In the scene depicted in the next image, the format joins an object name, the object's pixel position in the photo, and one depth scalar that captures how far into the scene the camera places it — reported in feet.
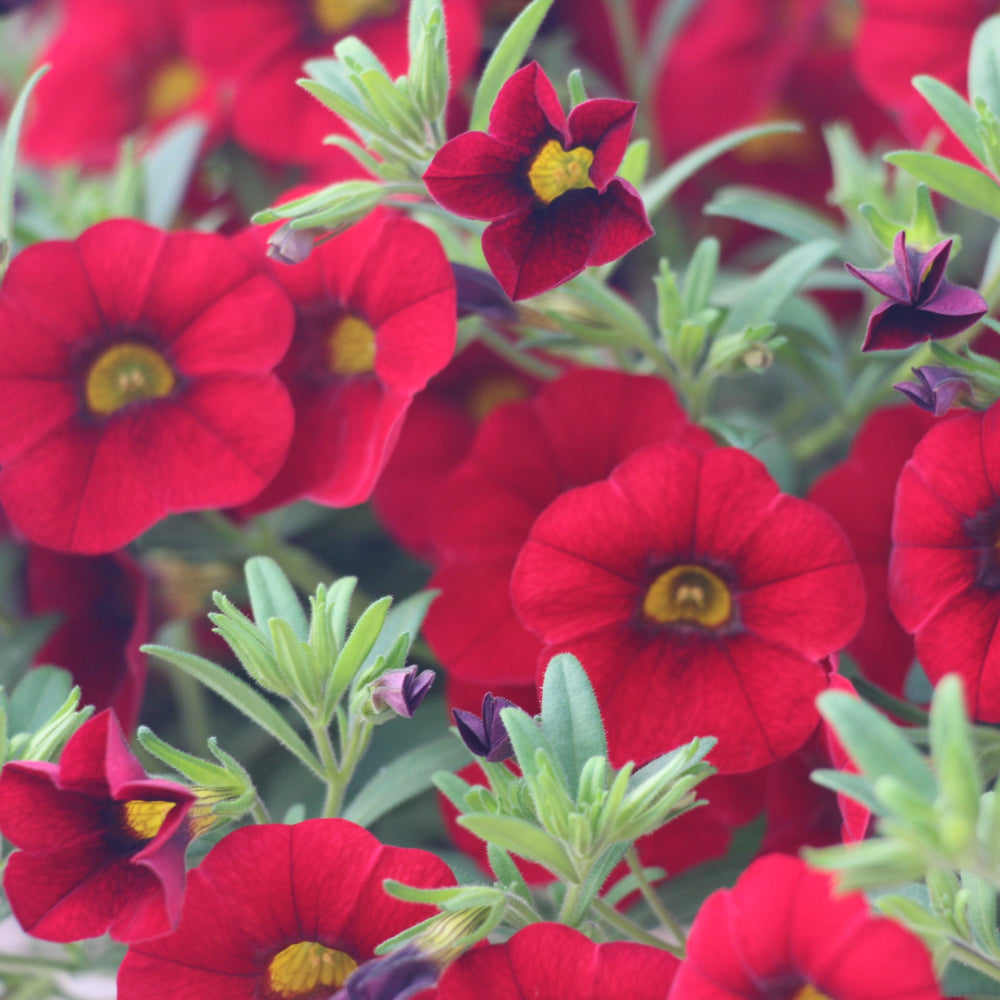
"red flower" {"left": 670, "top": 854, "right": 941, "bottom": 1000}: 1.32
